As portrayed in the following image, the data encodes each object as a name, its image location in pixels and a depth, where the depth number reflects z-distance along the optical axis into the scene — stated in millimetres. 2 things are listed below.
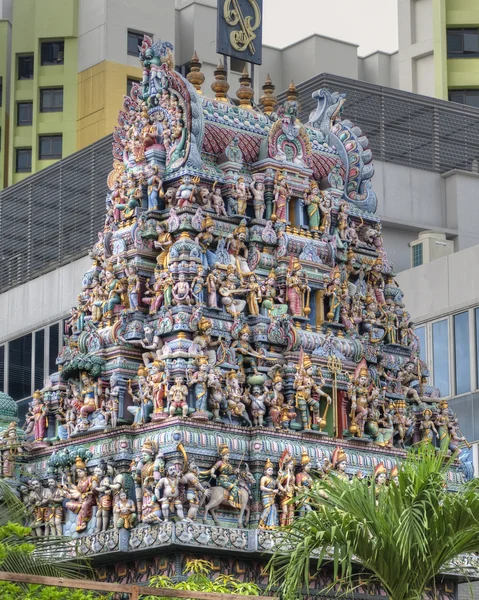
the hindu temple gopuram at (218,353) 49500
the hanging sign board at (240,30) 56031
